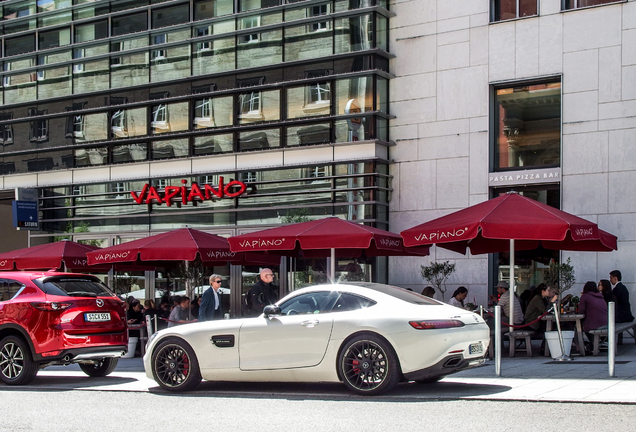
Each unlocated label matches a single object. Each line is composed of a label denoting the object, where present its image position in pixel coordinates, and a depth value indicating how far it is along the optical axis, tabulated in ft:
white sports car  32.83
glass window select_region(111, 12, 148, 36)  83.46
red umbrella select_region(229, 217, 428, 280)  51.34
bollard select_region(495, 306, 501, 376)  39.37
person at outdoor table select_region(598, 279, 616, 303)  53.31
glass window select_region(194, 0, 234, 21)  77.87
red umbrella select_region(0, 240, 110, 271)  65.36
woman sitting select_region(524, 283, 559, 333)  50.29
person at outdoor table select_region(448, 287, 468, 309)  52.90
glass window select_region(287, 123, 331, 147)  70.38
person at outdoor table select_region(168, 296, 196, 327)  54.85
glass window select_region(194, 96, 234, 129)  76.54
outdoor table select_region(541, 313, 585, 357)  47.70
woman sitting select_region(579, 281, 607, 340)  48.75
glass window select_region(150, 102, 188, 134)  79.36
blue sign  85.66
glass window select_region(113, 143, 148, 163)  81.76
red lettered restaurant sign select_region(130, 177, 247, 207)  75.46
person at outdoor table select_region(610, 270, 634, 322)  53.31
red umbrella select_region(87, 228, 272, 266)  56.18
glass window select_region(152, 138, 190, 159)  79.05
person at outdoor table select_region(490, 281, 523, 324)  49.93
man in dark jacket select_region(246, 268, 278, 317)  47.42
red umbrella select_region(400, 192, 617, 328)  45.01
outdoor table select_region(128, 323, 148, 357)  57.93
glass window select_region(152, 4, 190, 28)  80.79
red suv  41.78
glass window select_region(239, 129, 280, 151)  73.41
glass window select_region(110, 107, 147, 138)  82.23
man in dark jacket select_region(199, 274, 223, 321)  46.29
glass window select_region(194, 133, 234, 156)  76.33
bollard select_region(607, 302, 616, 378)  36.15
